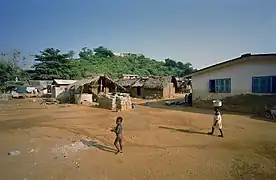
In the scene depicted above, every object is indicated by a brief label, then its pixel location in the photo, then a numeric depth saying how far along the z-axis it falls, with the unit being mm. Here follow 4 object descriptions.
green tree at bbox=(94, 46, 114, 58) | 84438
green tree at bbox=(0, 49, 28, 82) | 48000
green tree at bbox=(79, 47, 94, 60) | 79888
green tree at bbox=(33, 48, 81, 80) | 50688
